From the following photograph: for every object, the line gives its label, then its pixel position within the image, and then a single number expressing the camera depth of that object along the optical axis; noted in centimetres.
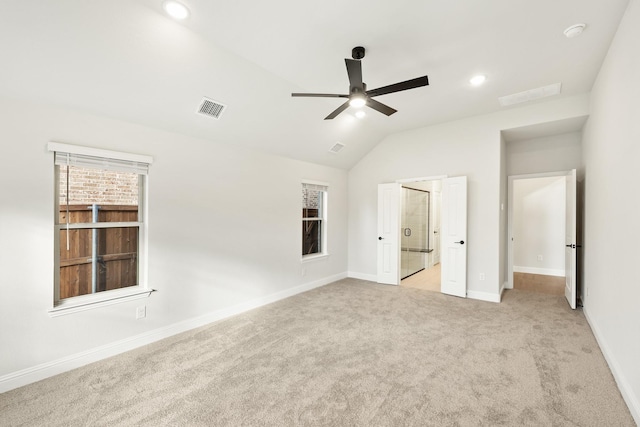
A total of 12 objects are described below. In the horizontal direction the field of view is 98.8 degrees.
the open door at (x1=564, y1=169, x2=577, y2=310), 390
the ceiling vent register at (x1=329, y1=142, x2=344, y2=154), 487
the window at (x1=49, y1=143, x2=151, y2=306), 255
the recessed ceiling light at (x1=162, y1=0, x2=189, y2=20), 202
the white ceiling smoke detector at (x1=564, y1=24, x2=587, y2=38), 235
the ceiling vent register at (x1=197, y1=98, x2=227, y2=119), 302
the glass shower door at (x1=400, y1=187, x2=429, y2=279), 592
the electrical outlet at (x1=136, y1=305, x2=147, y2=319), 291
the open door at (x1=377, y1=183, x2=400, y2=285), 530
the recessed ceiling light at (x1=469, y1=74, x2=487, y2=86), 320
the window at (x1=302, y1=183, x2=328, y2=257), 520
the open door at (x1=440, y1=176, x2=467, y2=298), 451
